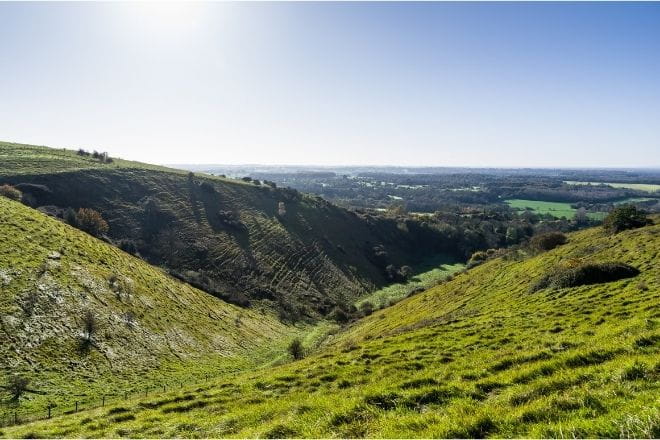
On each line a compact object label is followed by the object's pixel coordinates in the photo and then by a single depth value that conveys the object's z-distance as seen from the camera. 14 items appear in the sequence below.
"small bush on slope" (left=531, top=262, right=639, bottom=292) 30.17
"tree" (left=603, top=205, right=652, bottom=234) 50.62
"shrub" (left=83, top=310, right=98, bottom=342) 42.44
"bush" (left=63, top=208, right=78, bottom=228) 73.06
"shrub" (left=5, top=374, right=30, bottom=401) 30.47
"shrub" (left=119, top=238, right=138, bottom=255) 80.12
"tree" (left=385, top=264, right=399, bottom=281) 122.34
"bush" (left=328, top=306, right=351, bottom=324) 79.62
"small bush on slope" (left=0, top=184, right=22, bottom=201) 73.50
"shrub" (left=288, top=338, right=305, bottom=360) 37.97
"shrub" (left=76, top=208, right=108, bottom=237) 75.64
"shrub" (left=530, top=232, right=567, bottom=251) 63.84
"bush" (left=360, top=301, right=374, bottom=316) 78.97
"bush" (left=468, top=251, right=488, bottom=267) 110.19
